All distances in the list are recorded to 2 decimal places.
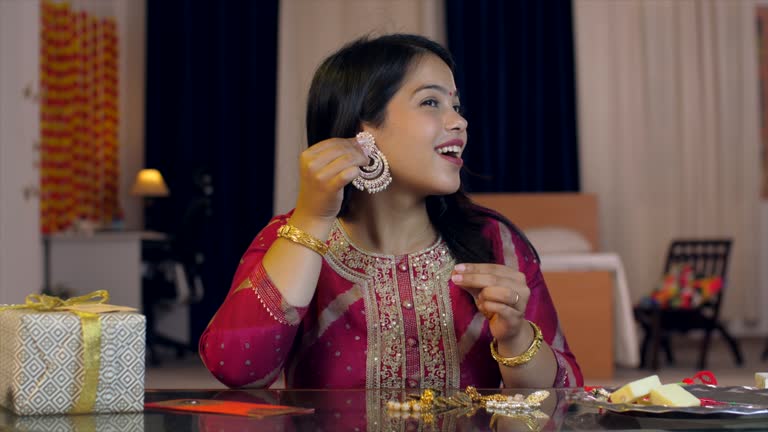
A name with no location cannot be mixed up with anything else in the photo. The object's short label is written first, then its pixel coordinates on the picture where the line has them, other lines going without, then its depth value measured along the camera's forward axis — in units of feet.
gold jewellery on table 2.99
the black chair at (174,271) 18.29
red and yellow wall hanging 18.93
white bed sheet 15.21
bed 15.11
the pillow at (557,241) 16.83
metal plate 2.89
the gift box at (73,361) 3.11
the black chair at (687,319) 16.56
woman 4.09
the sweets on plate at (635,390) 3.04
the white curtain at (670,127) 20.13
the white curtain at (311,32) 20.20
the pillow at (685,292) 16.61
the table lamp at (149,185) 19.48
